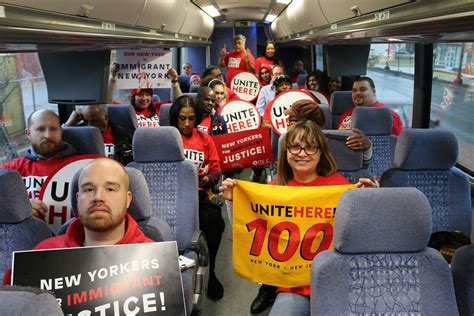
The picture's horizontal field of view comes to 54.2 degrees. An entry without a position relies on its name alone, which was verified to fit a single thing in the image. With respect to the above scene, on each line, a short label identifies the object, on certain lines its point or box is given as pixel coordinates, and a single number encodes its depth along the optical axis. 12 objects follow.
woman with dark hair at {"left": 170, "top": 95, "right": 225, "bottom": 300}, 3.89
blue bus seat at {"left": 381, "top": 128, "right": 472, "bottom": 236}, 3.13
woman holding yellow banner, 2.79
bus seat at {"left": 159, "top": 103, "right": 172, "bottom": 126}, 5.23
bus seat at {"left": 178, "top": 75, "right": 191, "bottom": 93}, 9.76
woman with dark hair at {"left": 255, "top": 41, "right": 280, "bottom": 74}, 9.17
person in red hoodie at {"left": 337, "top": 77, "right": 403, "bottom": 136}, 5.07
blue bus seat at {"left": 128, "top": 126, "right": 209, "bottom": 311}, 3.36
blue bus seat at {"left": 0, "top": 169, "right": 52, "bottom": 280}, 2.35
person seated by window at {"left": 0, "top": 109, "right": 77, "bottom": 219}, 3.25
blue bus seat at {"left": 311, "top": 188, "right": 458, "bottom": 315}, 1.89
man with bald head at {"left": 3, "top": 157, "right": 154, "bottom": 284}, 2.24
